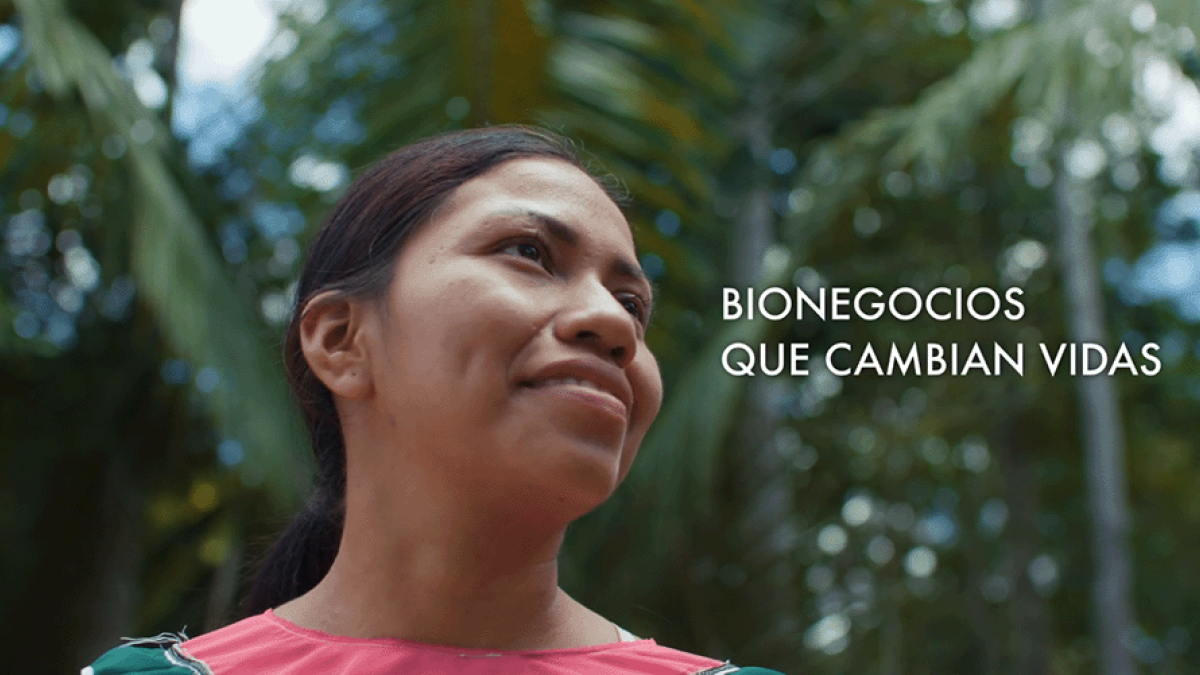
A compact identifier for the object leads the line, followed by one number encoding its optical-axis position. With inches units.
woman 46.6
